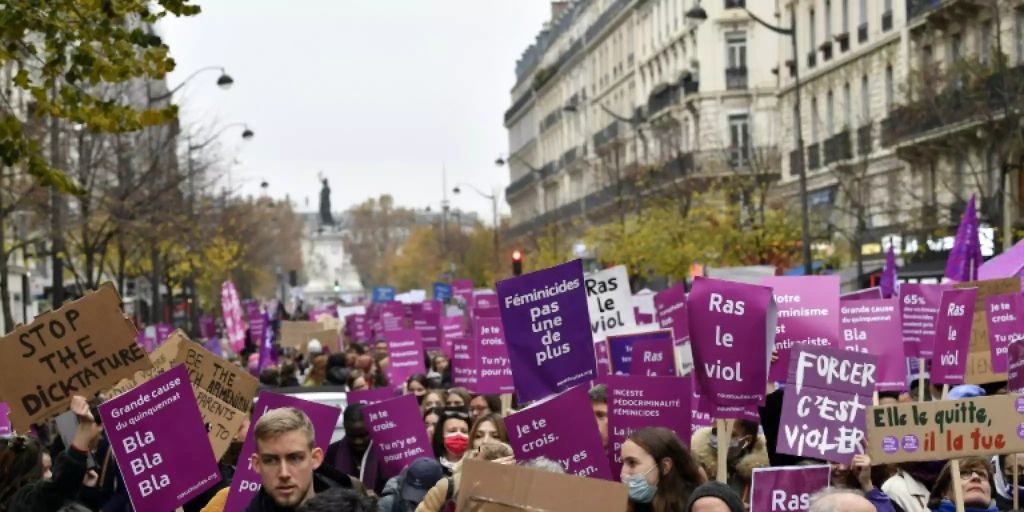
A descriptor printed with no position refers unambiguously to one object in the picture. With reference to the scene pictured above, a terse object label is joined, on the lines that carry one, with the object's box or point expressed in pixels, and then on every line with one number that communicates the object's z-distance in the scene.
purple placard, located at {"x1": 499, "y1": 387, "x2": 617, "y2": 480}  9.81
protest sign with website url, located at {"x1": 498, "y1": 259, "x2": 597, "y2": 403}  12.00
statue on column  189.75
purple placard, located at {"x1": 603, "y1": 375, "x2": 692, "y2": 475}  10.91
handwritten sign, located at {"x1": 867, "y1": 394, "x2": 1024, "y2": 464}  9.35
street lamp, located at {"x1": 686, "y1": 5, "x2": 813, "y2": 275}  39.66
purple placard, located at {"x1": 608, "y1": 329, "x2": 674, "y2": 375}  16.41
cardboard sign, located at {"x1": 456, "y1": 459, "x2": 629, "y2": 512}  6.27
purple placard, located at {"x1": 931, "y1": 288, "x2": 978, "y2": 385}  14.44
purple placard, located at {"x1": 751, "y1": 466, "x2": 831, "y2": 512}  9.05
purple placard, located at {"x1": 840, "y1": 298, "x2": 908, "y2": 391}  14.38
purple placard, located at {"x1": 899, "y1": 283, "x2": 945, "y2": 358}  16.77
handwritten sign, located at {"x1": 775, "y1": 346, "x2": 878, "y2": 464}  9.99
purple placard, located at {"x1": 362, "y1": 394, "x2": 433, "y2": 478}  12.20
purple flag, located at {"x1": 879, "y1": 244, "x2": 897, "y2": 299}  23.00
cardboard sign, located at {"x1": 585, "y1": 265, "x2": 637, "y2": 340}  17.39
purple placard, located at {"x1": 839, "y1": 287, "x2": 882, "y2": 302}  17.38
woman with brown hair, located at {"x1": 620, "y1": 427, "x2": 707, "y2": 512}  8.74
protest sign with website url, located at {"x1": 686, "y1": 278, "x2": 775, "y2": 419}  10.79
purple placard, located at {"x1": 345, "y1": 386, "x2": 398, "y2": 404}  14.02
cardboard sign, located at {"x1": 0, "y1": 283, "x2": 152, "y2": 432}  9.52
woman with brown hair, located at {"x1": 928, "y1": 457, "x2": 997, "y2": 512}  9.67
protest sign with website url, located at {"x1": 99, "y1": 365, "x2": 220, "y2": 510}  9.12
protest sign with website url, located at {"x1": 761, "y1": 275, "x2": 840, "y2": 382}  12.95
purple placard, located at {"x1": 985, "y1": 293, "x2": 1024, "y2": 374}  15.20
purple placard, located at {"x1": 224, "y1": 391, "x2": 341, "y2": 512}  9.67
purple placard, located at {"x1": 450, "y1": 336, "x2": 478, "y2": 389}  18.86
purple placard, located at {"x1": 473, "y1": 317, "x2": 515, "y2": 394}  16.36
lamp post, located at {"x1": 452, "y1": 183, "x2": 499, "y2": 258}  100.74
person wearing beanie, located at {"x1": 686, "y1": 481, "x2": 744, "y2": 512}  6.96
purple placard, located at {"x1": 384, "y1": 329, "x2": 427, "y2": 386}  21.55
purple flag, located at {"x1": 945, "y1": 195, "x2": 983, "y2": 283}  21.23
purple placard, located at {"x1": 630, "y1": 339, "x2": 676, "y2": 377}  15.06
